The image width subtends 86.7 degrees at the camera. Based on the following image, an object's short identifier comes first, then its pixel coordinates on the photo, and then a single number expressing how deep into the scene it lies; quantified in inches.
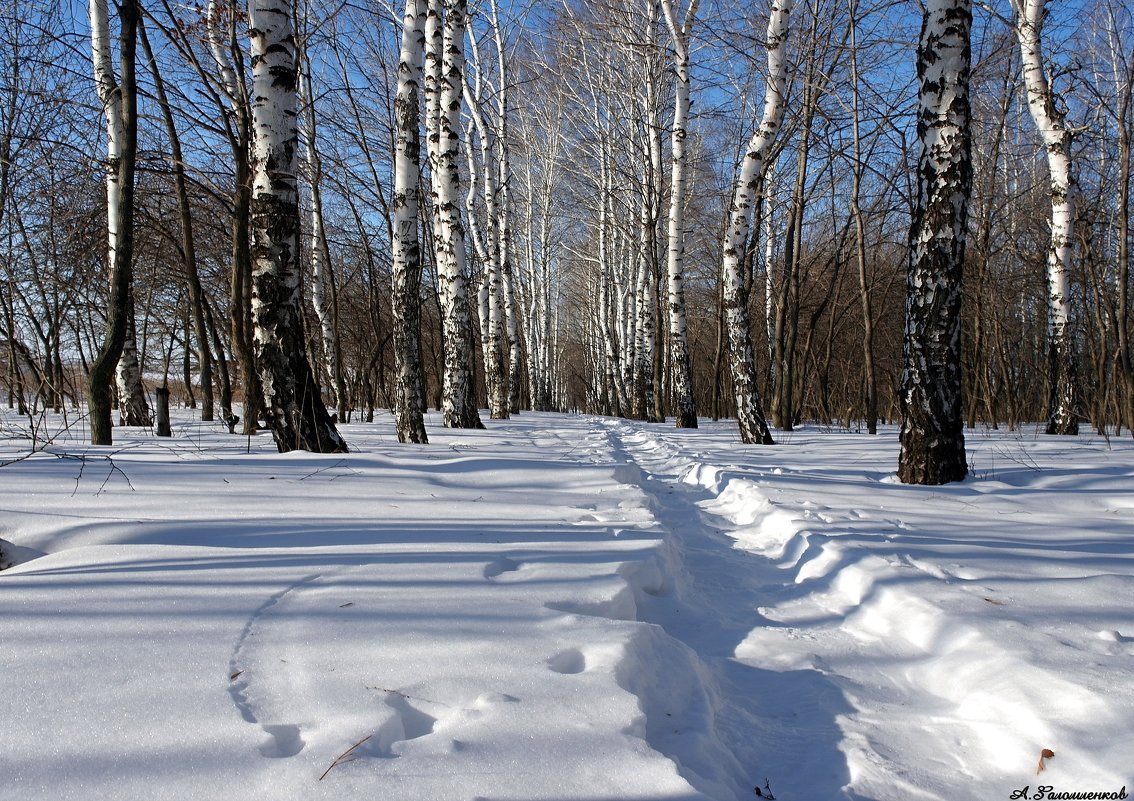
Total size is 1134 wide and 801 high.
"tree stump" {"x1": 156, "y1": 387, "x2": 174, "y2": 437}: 323.9
